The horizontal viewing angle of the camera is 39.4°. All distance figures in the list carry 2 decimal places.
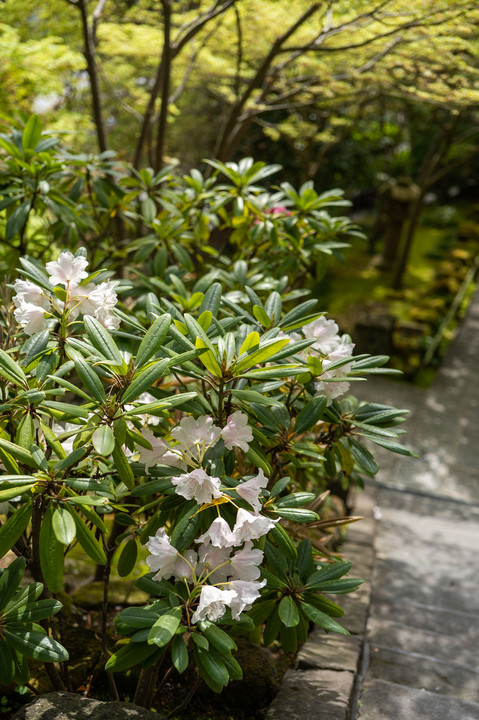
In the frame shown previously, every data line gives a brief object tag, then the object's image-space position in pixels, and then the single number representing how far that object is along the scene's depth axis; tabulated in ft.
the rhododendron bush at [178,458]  4.57
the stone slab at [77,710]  4.91
